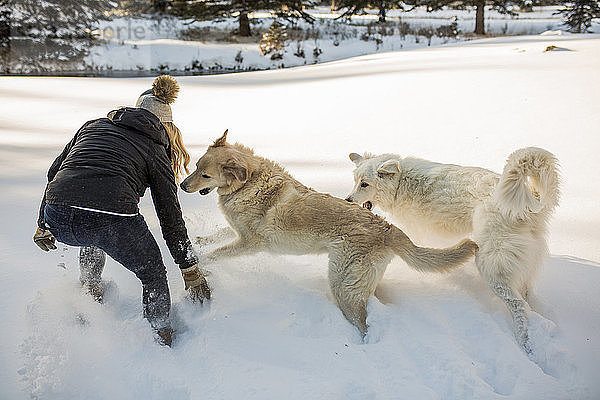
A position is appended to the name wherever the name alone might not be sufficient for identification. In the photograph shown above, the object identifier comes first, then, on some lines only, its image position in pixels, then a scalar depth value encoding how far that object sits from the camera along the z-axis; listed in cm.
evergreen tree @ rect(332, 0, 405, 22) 2281
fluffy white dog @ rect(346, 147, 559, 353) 265
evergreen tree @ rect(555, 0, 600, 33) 2072
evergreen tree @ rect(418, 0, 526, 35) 2042
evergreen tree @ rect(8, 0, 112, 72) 1543
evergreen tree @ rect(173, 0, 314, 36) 2011
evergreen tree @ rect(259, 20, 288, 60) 1758
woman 214
